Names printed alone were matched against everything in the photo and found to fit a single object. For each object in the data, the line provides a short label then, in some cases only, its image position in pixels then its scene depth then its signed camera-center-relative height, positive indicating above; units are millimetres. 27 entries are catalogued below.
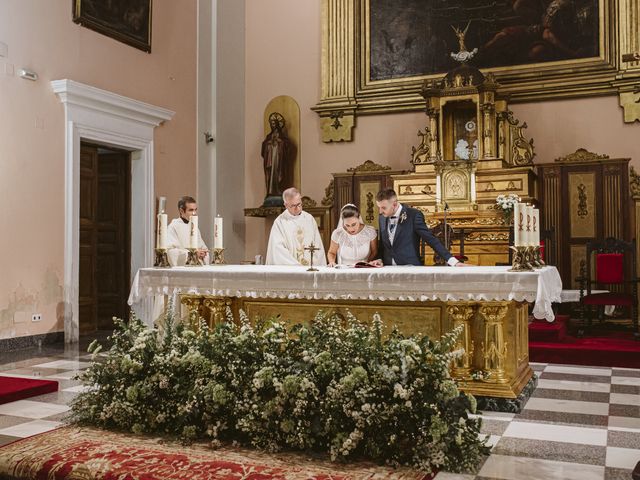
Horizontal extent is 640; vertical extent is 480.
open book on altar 5684 -92
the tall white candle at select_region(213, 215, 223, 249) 6336 +208
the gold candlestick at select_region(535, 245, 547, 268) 4994 -30
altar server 7453 +170
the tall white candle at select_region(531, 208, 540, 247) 4980 +195
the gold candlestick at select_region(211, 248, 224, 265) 6524 -9
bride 6258 +94
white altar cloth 4590 -217
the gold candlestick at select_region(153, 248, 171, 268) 6109 -23
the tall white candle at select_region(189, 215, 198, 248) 6340 +218
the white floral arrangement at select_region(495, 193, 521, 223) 9305 +664
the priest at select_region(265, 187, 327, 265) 6758 +167
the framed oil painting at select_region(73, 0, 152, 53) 9375 +3462
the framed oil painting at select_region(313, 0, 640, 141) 10469 +3383
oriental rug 3277 -1059
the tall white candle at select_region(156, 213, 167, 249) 6073 +220
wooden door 10406 +305
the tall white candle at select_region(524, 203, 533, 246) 4918 +190
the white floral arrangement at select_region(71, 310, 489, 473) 3439 -756
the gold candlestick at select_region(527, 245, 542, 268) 4891 -22
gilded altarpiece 9820 +1374
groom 5922 +204
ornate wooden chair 8227 -296
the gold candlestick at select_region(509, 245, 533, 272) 4809 -57
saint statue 12062 +1698
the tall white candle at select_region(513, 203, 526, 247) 4844 +222
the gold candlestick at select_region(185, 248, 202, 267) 6352 -26
